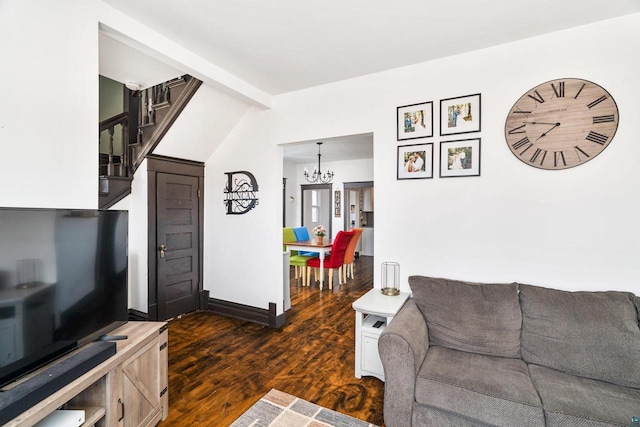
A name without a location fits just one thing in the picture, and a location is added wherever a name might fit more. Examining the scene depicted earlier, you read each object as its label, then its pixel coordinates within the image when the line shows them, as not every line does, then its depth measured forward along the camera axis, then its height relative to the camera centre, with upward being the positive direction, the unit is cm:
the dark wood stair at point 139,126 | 308 +91
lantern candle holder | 270 -62
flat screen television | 122 -35
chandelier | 728 +82
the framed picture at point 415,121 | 265 +82
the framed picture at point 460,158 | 247 +45
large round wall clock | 208 +64
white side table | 232 -100
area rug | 188 -136
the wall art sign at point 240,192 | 363 +22
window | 862 +11
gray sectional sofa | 150 -92
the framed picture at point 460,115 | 247 +81
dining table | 499 -65
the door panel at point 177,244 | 354 -44
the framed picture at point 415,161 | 264 +45
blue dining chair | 607 -50
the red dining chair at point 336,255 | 488 -77
